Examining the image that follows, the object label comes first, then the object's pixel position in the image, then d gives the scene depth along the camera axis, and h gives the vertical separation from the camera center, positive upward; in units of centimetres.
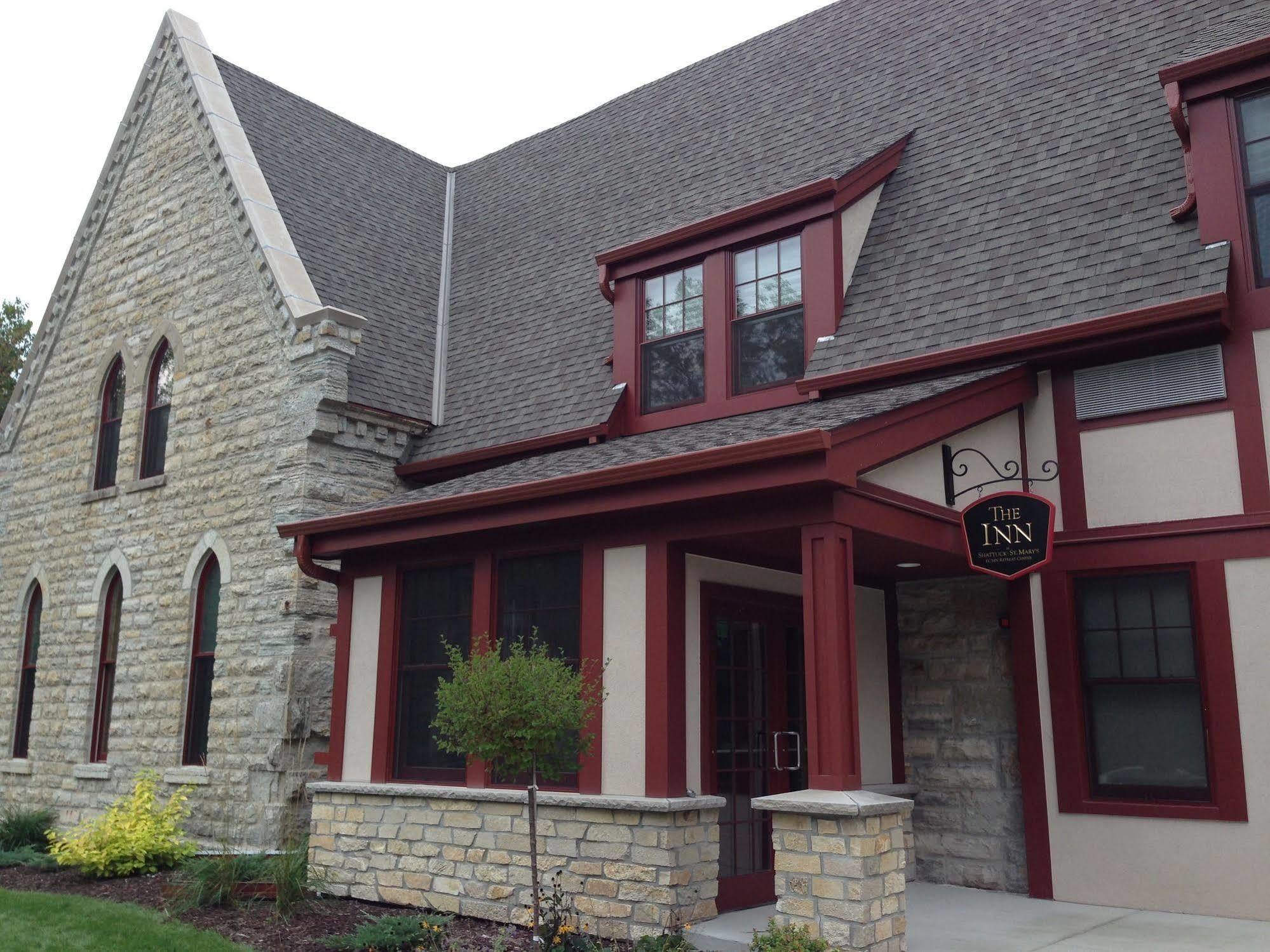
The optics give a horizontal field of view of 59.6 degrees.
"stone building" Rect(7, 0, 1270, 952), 779 +163
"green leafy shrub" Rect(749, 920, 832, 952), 625 -126
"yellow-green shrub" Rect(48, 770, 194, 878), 1030 -119
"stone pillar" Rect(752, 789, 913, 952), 636 -87
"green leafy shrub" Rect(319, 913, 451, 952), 741 -147
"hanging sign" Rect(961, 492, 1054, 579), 783 +127
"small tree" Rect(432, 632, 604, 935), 725 +1
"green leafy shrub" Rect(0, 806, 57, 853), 1236 -130
